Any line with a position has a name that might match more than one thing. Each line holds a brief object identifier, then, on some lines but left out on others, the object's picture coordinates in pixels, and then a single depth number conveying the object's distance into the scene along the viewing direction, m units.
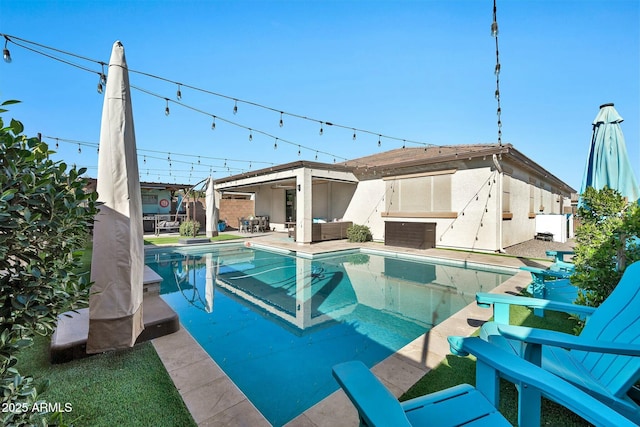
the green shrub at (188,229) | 13.42
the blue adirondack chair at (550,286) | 4.04
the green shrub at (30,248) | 1.11
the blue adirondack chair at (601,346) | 1.60
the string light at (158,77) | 4.27
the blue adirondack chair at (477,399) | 1.05
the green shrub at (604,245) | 2.92
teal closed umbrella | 5.50
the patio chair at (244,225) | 17.62
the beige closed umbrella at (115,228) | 2.63
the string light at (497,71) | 3.75
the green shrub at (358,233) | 12.67
